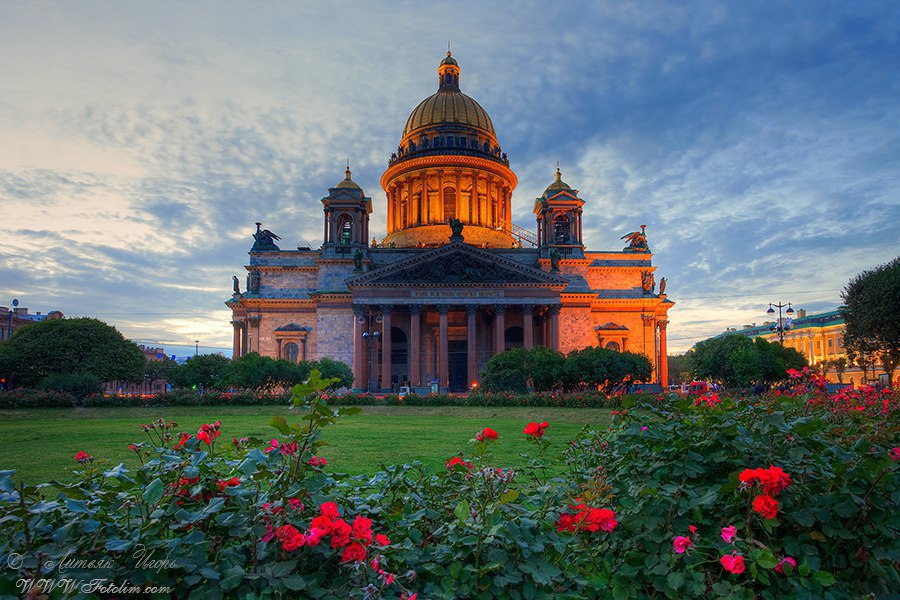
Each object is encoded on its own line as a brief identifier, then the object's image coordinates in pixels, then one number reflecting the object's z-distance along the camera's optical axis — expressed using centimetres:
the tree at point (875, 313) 4372
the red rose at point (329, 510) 336
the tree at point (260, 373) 4030
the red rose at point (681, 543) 365
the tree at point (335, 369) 4381
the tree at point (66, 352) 4678
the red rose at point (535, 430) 534
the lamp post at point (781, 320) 3950
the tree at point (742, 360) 4322
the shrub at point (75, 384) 3781
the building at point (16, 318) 8275
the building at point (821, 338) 9556
